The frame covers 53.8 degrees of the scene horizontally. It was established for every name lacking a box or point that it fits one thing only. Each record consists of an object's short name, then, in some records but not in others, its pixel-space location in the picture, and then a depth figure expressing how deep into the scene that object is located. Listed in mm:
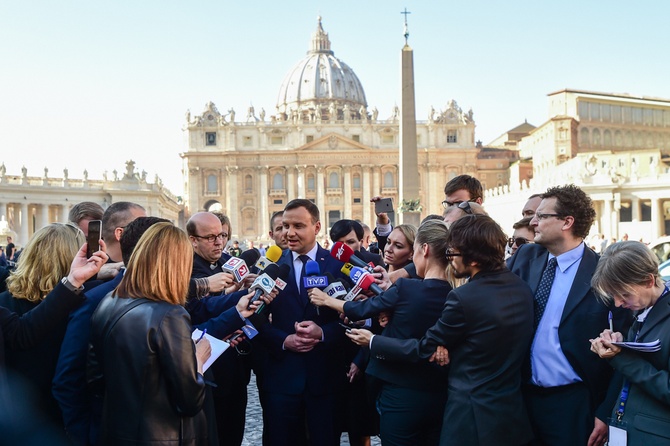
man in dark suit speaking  4391
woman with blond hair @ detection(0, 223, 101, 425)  3695
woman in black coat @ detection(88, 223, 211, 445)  3016
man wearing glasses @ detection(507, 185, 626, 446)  3568
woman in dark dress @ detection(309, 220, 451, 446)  3719
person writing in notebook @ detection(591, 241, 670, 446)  3150
